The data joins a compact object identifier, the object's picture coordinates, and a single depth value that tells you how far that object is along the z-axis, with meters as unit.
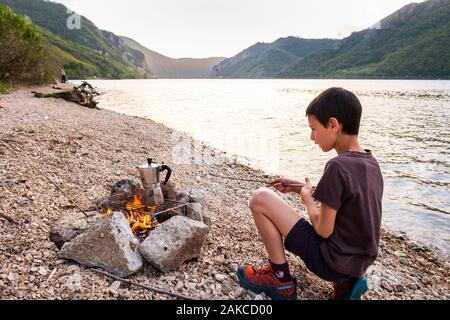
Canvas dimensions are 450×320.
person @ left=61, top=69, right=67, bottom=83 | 46.41
